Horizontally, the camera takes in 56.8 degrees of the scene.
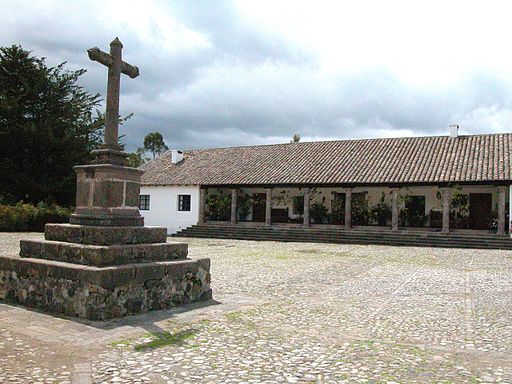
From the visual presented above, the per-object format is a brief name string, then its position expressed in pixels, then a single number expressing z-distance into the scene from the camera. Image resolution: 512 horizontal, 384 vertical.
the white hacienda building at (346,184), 21.05
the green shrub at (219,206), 26.28
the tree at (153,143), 70.81
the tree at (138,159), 53.89
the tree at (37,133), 27.28
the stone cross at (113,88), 6.62
